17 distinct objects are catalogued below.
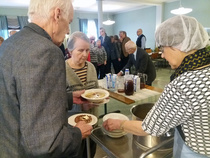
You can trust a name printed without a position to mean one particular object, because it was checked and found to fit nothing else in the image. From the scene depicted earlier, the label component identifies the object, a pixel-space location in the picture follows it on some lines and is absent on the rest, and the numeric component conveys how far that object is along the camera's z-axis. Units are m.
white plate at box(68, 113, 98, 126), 0.97
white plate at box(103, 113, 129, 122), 1.01
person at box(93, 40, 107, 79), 4.41
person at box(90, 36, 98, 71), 4.26
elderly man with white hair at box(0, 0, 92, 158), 0.53
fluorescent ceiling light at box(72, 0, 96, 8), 6.36
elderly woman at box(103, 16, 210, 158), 0.56
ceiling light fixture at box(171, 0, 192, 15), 4.50
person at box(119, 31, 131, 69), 4.95
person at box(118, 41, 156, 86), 2.51
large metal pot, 0.82
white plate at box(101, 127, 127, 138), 0.90
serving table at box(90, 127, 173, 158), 0.80
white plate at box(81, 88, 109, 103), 1.29
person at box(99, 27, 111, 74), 4.90
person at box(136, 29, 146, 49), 5.58
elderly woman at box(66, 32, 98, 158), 1.43
